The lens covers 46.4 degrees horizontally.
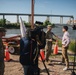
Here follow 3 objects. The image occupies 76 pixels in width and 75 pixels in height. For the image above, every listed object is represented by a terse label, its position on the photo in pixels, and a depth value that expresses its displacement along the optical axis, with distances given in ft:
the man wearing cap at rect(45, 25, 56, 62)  10.62
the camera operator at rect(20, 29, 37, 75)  5.63
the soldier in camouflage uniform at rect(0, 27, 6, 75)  5.76
